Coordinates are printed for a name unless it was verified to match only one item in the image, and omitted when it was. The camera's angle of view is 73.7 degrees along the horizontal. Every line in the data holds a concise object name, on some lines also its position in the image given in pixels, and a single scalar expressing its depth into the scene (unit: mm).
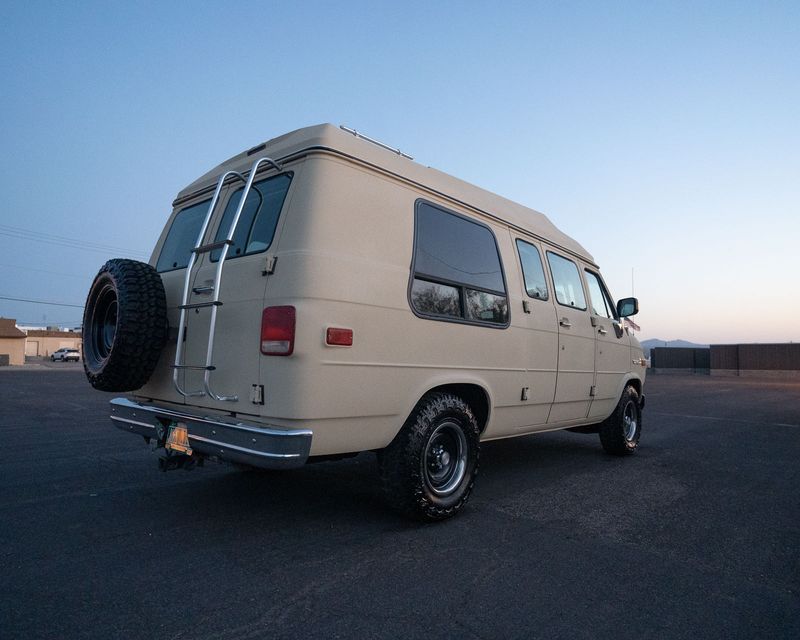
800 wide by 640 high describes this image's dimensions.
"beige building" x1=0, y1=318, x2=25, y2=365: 50500
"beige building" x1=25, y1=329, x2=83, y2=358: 83938
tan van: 2986
